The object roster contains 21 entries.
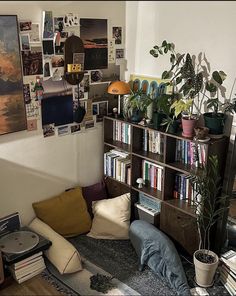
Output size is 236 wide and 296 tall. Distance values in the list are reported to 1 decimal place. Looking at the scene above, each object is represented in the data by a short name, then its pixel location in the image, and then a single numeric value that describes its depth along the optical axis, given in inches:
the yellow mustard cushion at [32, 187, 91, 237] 86.6
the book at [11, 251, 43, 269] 74.4
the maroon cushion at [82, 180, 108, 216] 94.8
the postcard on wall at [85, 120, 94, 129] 93.0
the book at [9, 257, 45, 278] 75.1
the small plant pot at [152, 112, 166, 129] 82.8
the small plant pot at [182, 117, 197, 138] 77.1
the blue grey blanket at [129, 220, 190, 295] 72.9
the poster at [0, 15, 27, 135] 72.8
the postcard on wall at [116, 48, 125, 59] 94.1
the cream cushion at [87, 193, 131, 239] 89.3
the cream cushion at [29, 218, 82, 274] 75.7
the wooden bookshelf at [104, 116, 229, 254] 78.7
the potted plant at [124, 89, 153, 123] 84.5
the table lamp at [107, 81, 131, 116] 87.0
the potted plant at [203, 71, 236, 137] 74.9
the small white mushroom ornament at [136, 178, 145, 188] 88.8
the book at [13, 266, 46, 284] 75.5
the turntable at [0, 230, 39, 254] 75.8
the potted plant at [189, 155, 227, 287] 73.1
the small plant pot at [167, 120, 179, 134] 80.0
